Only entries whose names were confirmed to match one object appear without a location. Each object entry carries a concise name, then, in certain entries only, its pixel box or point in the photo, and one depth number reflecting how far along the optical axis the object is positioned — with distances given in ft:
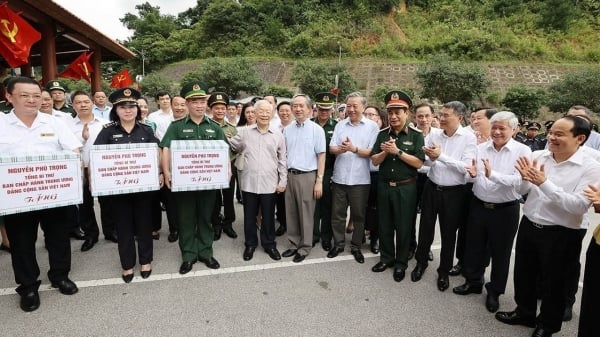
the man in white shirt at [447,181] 10.61
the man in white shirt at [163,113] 18.40
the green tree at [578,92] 60.75
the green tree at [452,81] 71.67
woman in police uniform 10.71
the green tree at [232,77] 81.61
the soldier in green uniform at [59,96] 16.10
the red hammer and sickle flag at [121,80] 28.50
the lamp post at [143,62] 129.53
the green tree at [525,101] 68.28
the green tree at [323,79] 78.12
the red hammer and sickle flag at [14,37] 17.57
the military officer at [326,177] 13.97
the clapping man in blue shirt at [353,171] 12.73
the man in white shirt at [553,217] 7.66
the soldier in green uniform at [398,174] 11.21
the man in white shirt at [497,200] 9.62
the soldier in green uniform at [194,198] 11.55
